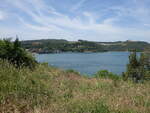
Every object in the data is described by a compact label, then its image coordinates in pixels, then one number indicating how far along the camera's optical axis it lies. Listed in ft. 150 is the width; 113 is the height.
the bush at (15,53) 31.91
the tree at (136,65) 81.25
